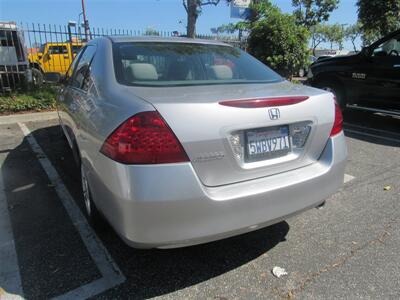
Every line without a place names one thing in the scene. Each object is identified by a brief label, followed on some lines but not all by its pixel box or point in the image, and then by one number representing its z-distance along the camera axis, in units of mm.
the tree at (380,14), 13859
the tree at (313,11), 25234
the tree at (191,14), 11014
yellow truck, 14992
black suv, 6507
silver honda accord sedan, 1915
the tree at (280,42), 9742
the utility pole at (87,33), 11180
